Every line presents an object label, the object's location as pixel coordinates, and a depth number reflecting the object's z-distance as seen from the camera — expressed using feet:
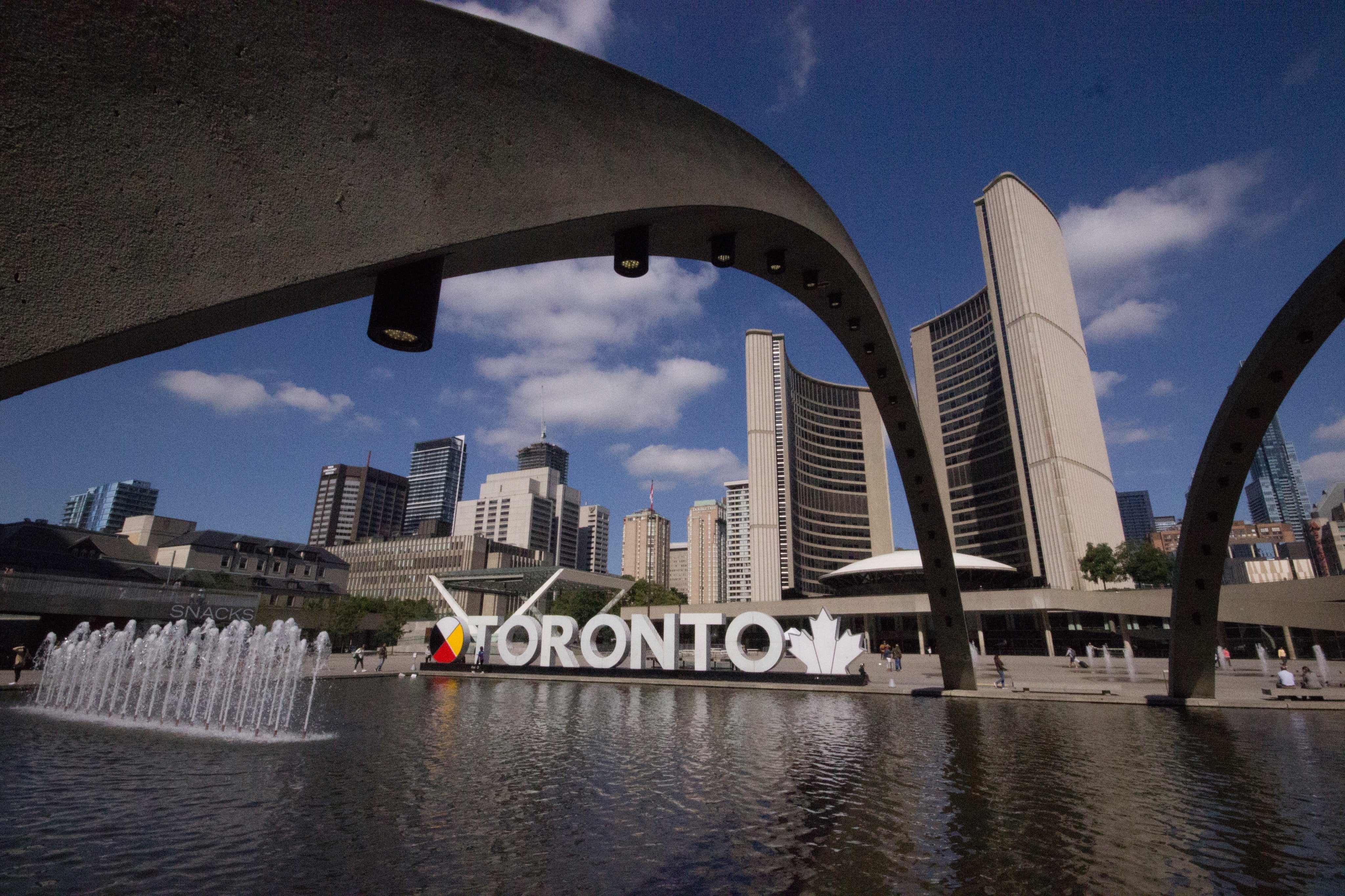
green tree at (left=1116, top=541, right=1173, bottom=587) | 219.20
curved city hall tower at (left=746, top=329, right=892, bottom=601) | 363.97
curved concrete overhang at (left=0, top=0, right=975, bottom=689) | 7.09
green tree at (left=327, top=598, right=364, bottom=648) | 202.59
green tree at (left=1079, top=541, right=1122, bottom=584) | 232.53
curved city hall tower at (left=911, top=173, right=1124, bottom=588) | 269.23
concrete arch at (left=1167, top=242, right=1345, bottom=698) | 42.34
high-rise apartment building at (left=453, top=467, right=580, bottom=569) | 640.17
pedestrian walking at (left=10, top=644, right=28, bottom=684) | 86.53
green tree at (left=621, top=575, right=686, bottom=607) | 306.35
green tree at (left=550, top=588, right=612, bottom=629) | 261.03
